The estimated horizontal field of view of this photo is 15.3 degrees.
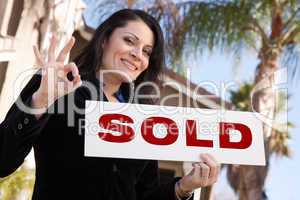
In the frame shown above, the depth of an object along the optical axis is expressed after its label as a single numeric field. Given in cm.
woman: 316
